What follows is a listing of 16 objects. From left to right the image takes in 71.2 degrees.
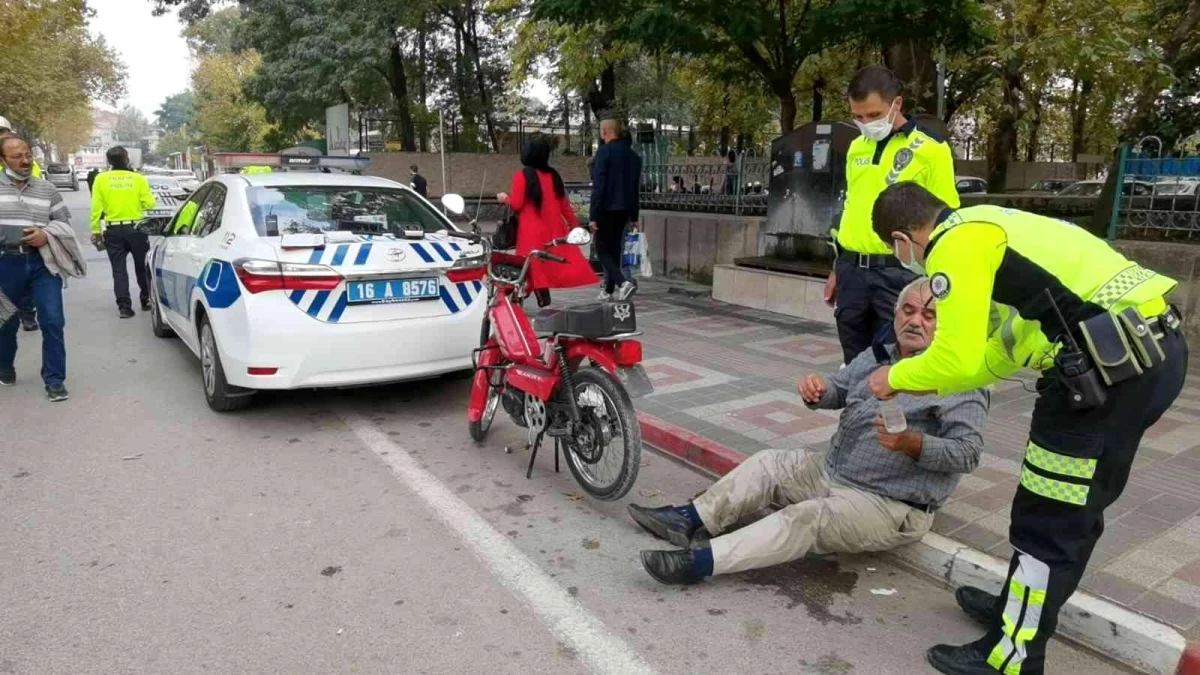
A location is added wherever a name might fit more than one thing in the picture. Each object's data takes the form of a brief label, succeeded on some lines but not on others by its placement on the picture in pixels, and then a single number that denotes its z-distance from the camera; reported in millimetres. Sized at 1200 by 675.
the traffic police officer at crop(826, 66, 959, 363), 3867
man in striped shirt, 5707
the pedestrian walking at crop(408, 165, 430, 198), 19250
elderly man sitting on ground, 2959
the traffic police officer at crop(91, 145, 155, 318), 8797
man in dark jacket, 8172
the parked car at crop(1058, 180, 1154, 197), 21827
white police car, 4848
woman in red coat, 7102
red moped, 3812
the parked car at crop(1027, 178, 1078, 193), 25078
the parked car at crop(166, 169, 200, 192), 25539
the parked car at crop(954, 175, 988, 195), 21031
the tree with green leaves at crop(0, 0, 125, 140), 19031
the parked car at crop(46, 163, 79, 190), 38328
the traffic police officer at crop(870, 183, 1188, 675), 2227
